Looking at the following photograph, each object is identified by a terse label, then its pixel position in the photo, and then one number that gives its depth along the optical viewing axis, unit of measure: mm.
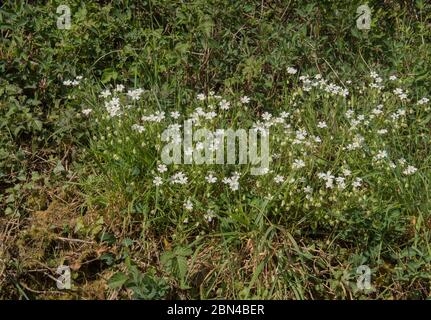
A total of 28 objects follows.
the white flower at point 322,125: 3715
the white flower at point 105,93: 3745
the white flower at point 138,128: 3496
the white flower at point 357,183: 3268
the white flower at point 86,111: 3623
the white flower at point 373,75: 4066
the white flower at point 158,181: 3280
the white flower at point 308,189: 3240
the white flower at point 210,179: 3286
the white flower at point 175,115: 3642
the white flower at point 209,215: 3244
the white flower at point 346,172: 3369
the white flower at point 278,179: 3277
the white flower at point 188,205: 3213
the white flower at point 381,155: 3418
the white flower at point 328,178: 3281
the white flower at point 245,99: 3799
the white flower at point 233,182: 3257
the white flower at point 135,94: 3673
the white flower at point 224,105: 3699
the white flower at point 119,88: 3791
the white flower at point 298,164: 3324
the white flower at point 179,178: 3262
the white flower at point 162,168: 3322
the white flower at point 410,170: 3393
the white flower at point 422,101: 3867
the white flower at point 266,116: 3690
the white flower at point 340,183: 3273
